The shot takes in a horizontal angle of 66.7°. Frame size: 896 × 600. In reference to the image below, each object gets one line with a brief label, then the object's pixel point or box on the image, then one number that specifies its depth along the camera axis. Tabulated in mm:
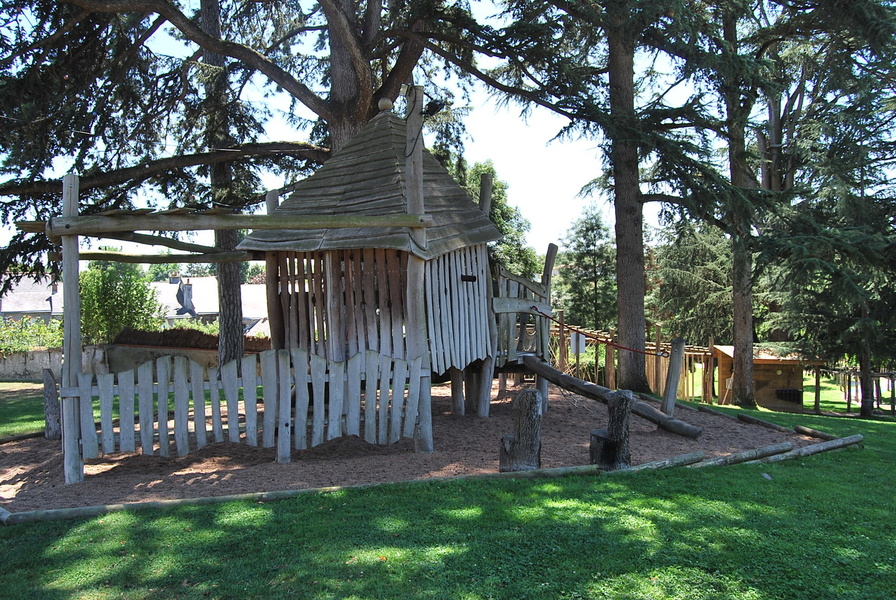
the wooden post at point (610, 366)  19125
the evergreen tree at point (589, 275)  32719
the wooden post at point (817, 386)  23106
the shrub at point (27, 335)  23561
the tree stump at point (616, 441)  6824
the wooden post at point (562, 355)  17603
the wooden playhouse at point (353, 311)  6812
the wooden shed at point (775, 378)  25000
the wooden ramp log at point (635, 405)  8938
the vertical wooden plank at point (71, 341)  6648
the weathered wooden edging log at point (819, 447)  7944
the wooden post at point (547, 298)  10961
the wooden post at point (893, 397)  23034
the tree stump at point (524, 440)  6520
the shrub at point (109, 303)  24109
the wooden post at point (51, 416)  9125
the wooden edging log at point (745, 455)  7352
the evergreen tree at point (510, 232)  27578
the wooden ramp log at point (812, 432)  9426
